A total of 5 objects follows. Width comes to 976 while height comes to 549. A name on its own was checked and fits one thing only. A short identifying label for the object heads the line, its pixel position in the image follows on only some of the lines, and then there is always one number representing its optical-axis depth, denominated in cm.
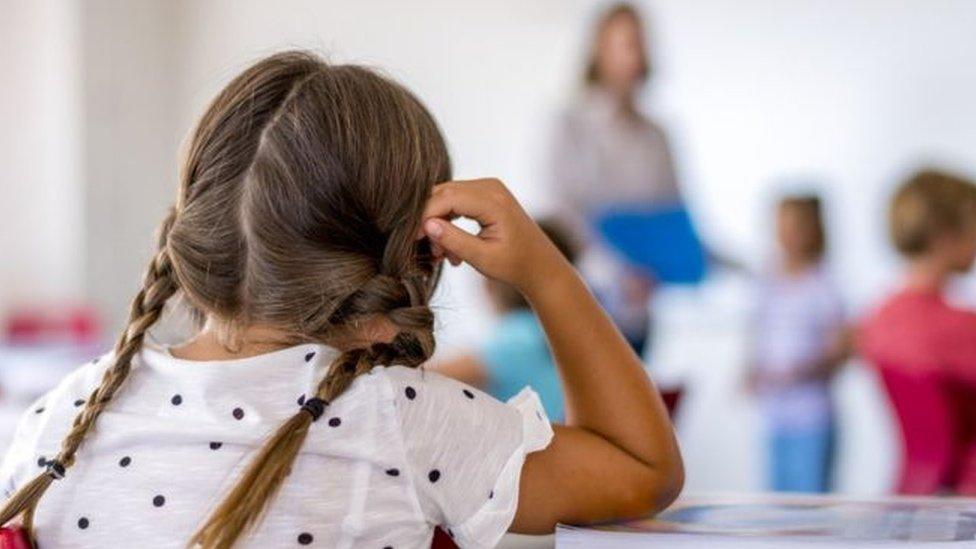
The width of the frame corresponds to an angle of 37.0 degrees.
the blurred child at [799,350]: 412
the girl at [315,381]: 87
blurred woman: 432
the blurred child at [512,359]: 253
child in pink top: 280
